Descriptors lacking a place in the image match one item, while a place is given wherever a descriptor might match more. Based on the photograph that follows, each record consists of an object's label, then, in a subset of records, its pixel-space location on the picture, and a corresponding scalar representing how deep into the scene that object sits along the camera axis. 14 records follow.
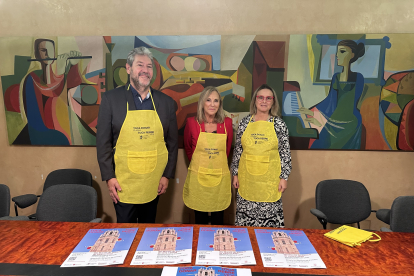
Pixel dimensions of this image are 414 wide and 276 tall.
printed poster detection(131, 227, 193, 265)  1.25
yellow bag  1.40
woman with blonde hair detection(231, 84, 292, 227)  2.27
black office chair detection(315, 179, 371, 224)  2.34
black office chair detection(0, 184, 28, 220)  2.10
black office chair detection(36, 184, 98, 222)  1.94
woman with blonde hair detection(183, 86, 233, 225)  2.35
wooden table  1.19
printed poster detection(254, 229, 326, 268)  1.24
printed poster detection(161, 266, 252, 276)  1.15
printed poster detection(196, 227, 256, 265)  1.25
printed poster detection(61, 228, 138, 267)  1.24
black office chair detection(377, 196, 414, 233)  1.92
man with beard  2.11
